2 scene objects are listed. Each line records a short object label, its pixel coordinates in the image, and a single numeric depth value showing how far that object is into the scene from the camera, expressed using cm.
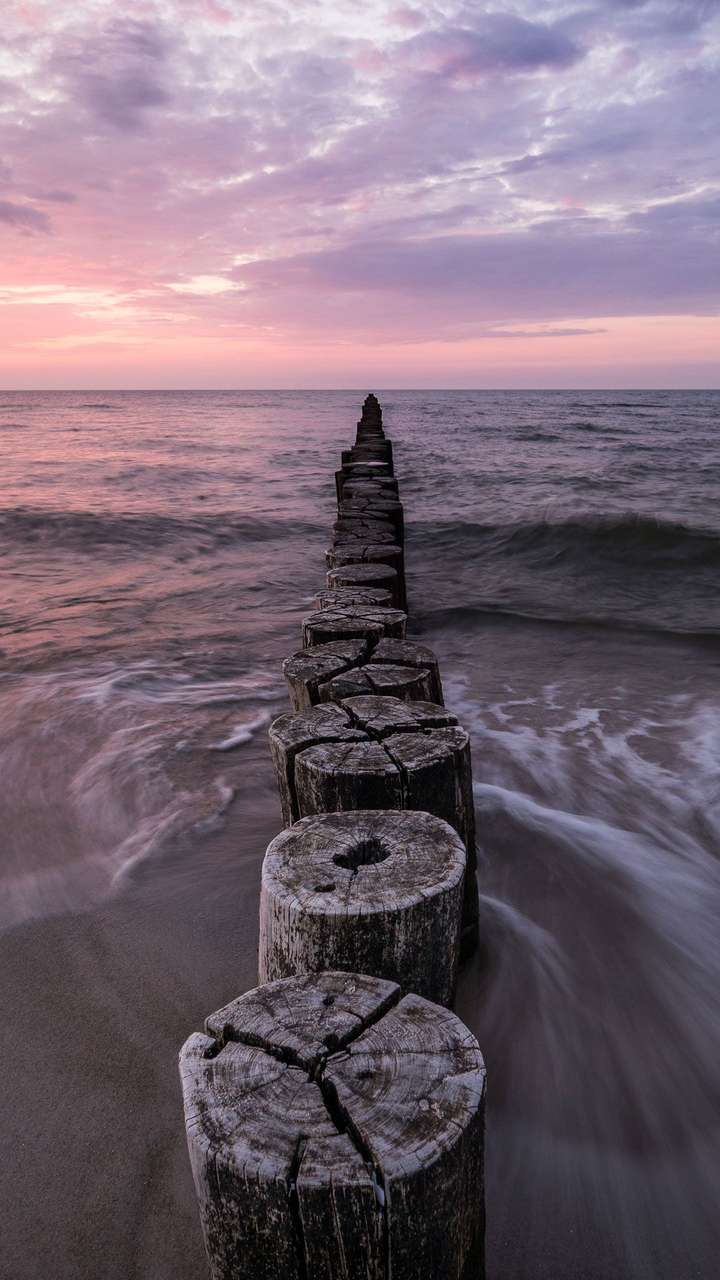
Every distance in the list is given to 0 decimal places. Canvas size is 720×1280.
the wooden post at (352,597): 348
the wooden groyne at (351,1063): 100
